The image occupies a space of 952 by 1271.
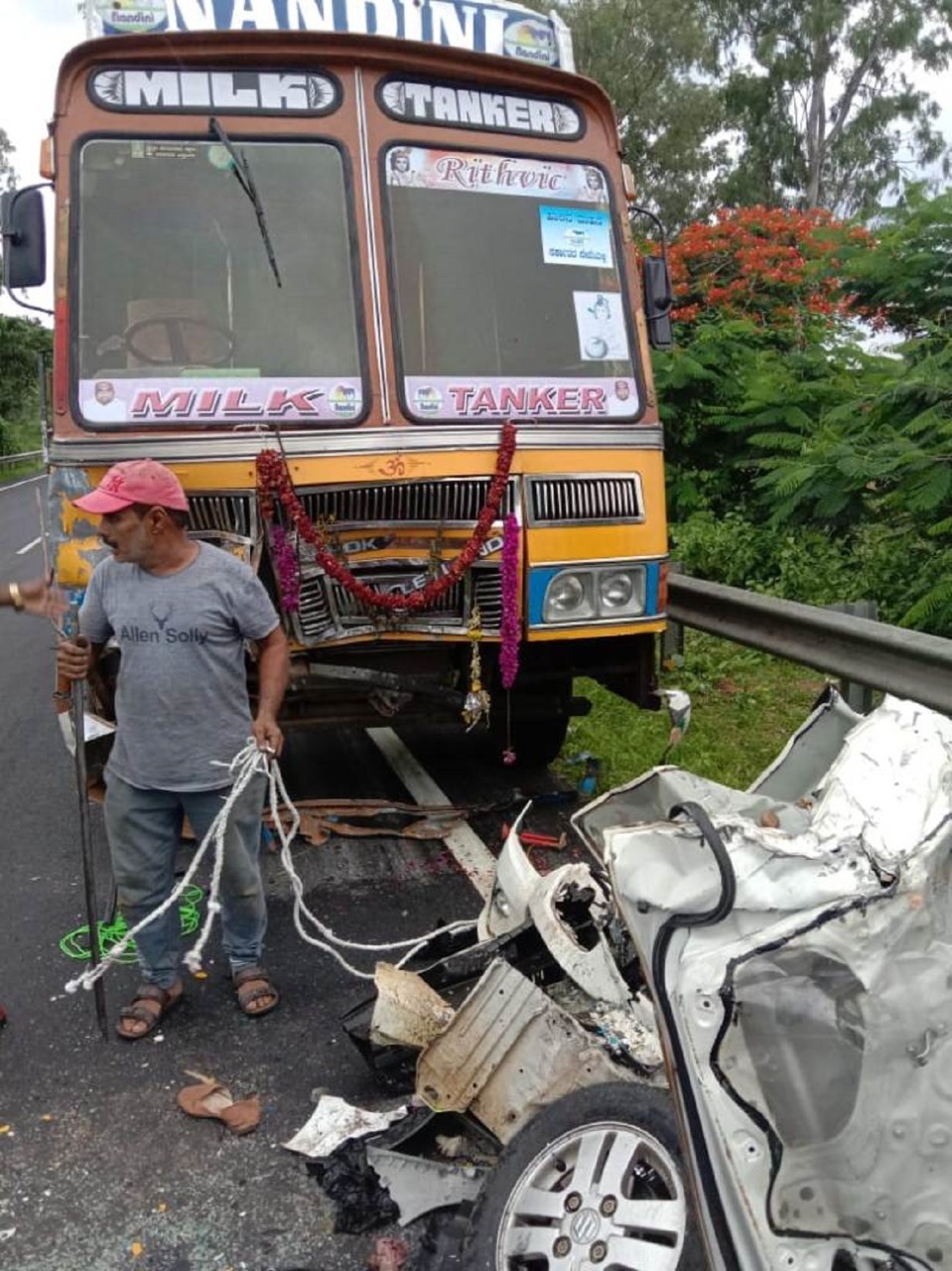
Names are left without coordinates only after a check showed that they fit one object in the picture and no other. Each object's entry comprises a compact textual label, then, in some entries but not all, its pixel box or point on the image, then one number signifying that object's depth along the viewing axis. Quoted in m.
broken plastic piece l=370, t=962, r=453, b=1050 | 3.03
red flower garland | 4.35
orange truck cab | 4.48
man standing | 3.45
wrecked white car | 1.88
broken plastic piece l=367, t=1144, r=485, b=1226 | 2.61
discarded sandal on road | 3.10
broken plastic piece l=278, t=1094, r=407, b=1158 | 2.94
